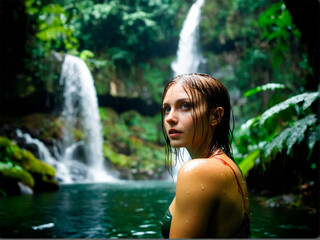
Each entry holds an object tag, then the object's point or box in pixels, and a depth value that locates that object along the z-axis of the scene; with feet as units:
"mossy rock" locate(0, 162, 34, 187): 19.53
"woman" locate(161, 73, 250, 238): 2.67
